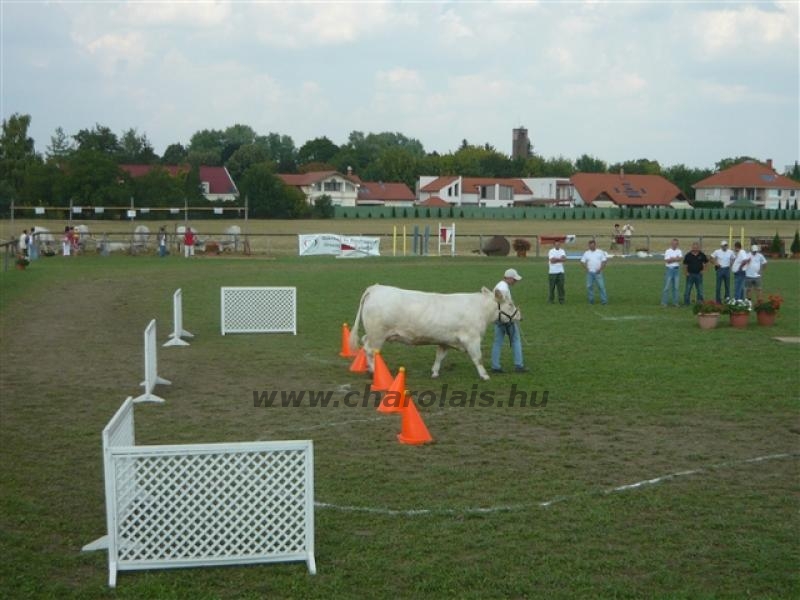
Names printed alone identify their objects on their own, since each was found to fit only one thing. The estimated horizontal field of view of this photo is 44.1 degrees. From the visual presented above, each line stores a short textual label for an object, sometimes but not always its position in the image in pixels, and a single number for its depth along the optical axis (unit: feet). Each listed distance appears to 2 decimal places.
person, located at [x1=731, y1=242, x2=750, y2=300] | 82.23
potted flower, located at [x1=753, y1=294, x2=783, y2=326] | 72.59
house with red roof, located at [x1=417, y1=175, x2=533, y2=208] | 398.62
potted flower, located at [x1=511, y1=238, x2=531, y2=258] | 160.15
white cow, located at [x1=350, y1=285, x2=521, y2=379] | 50.75
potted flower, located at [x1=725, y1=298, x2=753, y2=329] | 71.31
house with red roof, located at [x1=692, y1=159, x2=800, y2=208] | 390.62
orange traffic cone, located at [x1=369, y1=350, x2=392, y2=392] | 47.67
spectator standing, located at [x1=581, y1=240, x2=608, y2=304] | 87.66
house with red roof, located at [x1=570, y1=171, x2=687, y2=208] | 384.06
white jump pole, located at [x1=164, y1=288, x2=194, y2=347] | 62.80
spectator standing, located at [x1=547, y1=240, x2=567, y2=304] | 87.76
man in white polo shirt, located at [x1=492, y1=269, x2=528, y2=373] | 51.94
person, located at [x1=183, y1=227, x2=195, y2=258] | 153.48
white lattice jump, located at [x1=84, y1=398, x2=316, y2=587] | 25.35
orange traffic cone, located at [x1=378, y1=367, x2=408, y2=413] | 42.34
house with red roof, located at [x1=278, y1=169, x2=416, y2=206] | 378.73
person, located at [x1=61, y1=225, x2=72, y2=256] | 154.30
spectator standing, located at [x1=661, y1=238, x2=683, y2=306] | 84.21
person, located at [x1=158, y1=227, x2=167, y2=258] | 156.36
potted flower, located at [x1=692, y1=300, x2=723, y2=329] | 71.31
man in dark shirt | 85.40
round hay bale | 164.25
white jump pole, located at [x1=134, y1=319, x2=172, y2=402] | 45.55
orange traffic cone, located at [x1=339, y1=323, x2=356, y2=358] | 59.21
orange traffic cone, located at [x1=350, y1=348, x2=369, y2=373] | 53.72
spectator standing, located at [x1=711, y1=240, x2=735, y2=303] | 84.43
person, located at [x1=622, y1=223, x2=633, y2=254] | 165.37
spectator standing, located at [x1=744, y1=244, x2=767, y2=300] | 81.88
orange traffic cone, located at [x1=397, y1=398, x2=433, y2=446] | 38.22
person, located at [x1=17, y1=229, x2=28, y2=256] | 135.42
